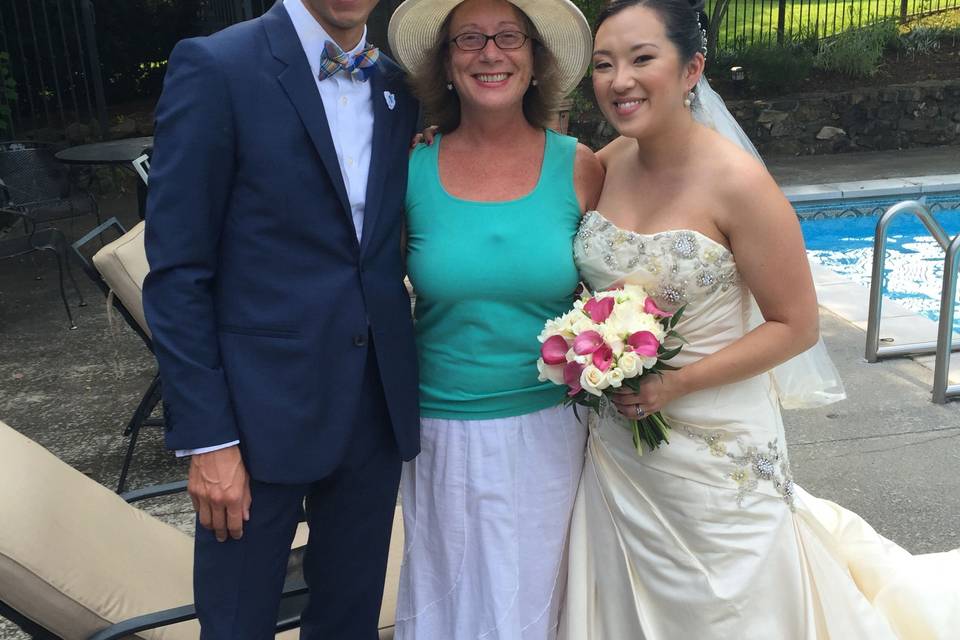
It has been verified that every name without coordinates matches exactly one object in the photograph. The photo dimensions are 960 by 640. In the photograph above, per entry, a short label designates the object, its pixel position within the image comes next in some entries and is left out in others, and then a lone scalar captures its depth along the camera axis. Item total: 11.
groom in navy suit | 1.88
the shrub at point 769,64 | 13.46
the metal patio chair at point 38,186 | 7.24
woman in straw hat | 2.28
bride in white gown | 2.19
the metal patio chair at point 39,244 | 6.27
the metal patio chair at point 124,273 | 3.48
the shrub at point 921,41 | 14.34
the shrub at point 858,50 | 13.78
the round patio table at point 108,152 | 6.45
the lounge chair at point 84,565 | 2.11
